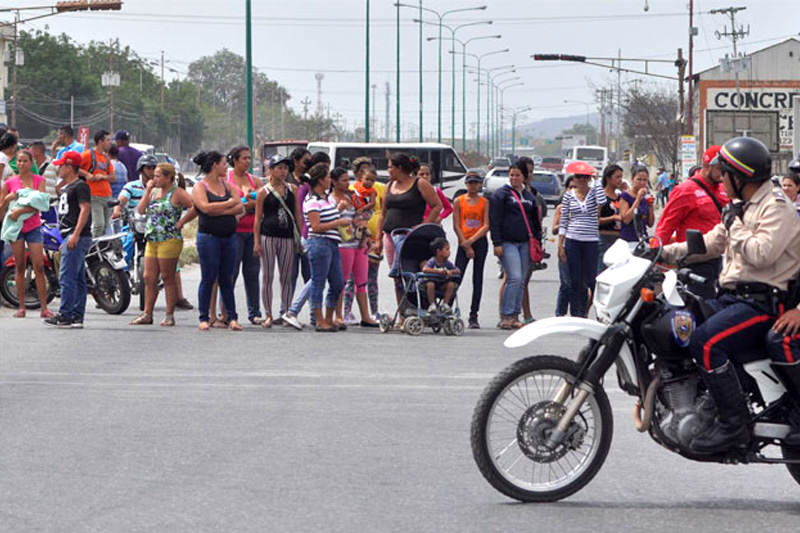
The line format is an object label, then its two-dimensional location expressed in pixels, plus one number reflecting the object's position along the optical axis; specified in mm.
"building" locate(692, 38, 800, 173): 75244
